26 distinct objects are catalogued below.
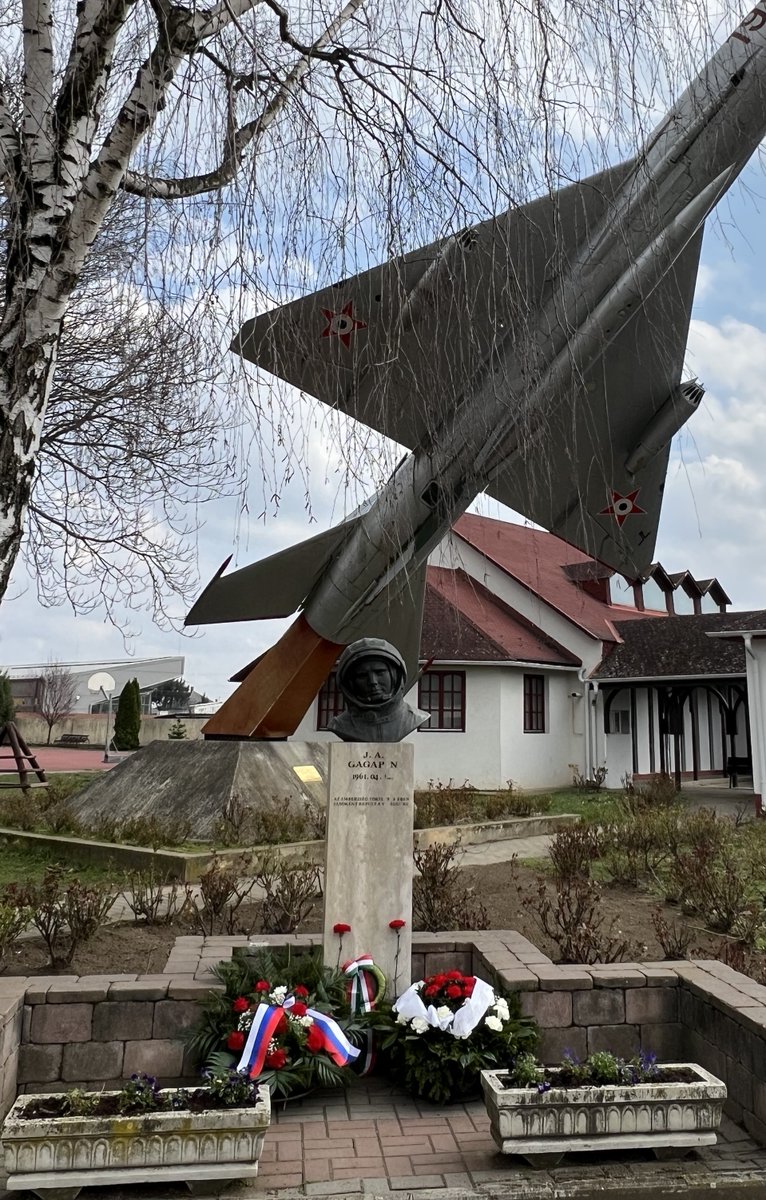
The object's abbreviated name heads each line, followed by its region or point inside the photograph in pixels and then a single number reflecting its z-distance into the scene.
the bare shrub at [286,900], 6.68
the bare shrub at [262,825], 10.66
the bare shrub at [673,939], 5.90
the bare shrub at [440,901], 6.73
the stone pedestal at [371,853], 5.25
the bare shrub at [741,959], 5.57
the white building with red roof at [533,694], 20.78
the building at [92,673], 62.16
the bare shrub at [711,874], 7.17
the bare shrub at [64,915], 5.91
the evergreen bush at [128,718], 29.25
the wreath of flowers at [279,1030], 4.47
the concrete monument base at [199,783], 11.58
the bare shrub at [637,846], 8.99
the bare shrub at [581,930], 5.76
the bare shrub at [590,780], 20.70
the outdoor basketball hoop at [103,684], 36.23
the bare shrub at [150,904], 7.15
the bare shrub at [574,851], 8.85
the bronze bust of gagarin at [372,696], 5.72
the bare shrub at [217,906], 6.62
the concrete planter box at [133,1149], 3.53
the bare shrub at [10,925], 5.64
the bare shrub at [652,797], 13.84
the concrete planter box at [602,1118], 3.82
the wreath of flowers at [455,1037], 4.57
